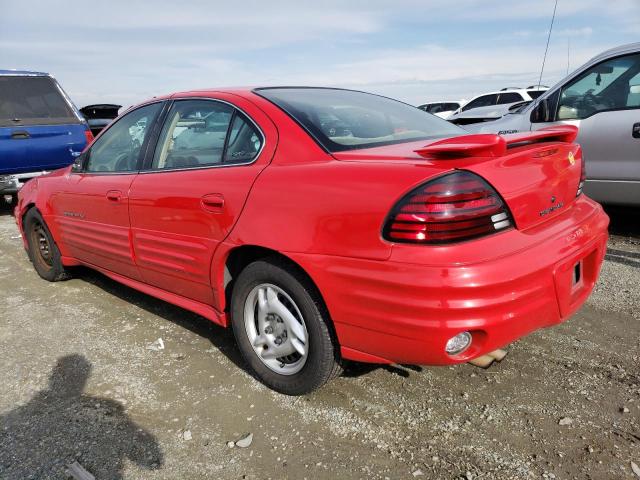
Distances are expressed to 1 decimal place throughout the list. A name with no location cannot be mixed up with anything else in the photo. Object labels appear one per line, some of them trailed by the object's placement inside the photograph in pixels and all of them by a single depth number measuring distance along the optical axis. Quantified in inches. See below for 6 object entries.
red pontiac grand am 73.2
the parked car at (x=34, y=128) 259.0
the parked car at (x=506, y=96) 569.0
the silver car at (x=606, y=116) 176.4
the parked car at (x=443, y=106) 818.8
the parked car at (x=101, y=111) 423.2
